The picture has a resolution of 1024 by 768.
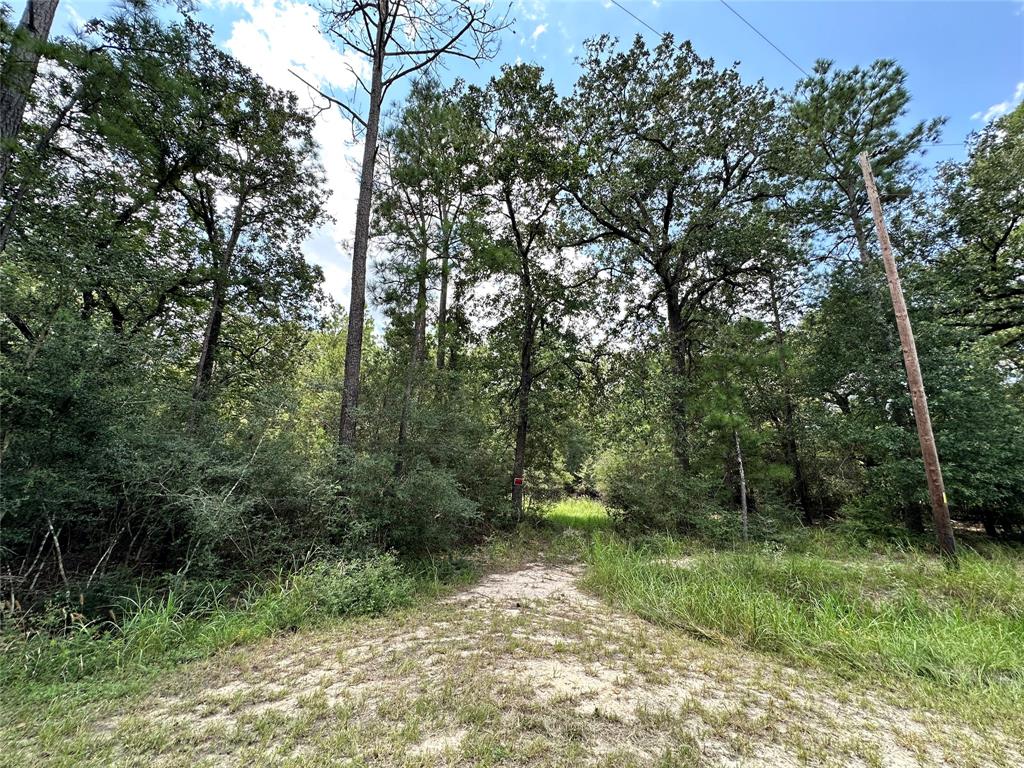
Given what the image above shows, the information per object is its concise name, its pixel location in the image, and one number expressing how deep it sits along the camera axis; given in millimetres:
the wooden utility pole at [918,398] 5793
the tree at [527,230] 9703
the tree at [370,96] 6453
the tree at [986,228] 9453
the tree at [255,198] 8766
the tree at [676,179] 10055
